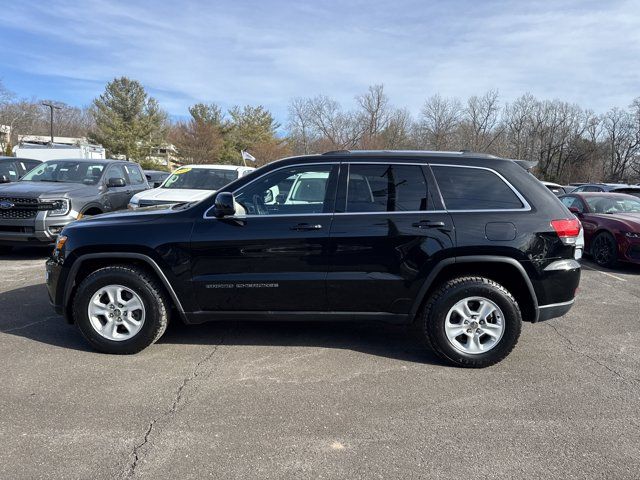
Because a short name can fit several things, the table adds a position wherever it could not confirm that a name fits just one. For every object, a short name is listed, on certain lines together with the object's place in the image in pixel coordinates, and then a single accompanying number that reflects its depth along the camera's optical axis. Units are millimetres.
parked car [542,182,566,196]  10275
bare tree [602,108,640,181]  66375
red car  8156
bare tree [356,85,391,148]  58688
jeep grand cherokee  3877
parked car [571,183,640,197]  11859
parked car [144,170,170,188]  23138
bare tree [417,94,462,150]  59250
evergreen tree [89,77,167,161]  49250
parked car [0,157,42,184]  11336
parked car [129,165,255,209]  8688
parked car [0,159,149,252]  7660
